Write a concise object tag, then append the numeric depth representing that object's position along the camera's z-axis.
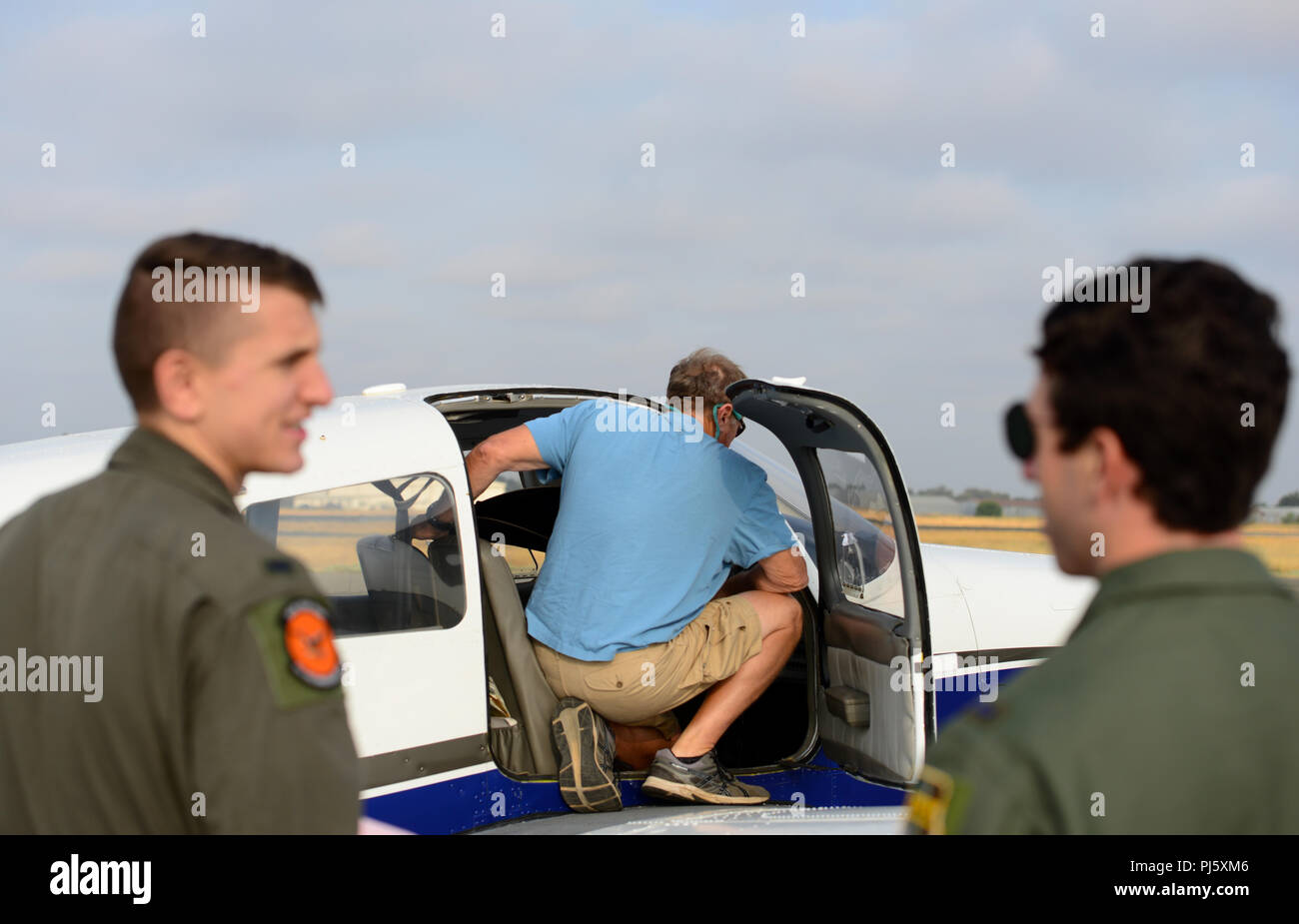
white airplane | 3.32
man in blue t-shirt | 4.02
